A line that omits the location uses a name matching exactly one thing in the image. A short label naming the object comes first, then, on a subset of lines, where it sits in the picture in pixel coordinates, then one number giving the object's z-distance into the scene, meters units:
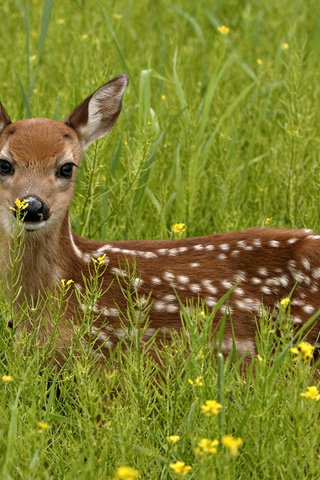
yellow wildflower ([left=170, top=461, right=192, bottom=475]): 6.04
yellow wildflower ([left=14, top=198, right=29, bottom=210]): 7.83
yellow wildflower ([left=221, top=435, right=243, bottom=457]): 5.95
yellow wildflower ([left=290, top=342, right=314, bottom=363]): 6.54
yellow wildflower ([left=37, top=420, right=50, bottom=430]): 6.30
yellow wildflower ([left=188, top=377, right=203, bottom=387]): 6.89
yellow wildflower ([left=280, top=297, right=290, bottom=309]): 7.50
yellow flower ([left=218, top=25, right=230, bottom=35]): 13.19
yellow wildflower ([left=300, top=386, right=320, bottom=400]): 6.49
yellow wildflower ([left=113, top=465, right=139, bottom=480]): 5.77
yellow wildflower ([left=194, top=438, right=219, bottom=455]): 5.95
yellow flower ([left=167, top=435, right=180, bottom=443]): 6.52
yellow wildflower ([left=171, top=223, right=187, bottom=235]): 9.85
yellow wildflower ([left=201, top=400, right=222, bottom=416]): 6.21
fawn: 8.80
